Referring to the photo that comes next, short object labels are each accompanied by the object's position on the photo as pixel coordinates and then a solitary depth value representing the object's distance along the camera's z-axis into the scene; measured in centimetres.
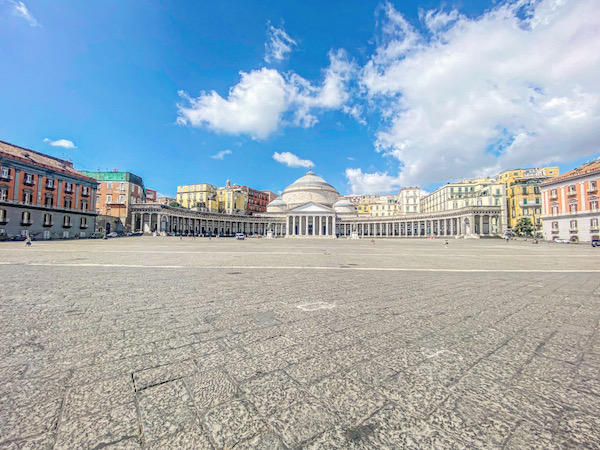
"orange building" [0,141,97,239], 3694
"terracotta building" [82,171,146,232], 6469
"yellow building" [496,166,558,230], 6852
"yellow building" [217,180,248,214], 10156
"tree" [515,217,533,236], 6600
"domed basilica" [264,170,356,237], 8981
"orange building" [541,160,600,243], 4391
